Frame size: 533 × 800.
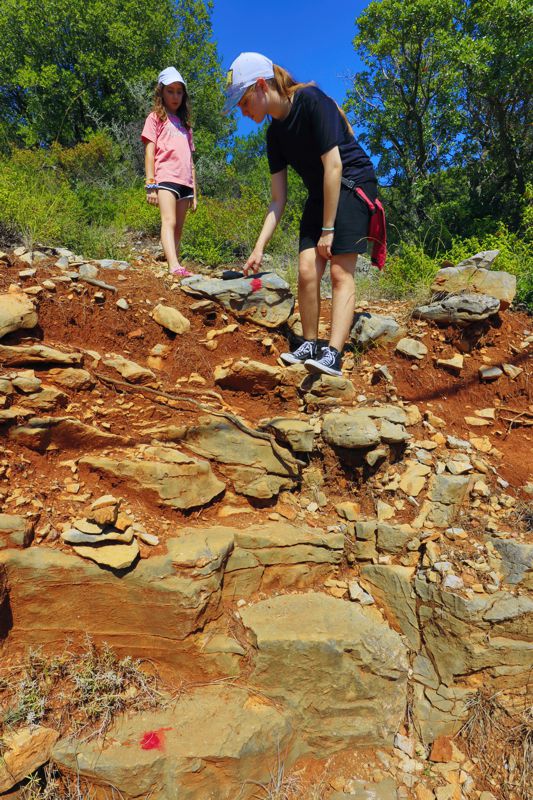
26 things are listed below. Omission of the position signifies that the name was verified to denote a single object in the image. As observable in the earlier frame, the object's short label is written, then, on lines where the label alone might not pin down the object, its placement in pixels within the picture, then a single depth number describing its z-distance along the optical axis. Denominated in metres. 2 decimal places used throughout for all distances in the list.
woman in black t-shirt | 2.81
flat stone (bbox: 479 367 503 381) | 3.57
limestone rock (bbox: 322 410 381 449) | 2.90
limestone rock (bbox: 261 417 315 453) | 2.96
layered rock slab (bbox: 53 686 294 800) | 1.95
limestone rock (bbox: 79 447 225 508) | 2.52
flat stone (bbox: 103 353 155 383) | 2.92
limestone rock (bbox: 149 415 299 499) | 2.82
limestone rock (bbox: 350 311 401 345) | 3.75
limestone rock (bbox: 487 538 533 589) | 2.51
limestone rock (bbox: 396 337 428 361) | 3.69
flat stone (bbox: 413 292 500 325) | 3.69
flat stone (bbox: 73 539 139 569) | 2.19
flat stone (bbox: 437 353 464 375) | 3.61
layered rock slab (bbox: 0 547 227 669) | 2.12
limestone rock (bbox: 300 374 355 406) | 3.28
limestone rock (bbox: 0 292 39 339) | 2.77
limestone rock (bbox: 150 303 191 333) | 3.39
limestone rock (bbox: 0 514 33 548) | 2.16
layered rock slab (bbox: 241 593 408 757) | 2.35
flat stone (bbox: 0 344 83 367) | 2.71
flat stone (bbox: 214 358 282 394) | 3.26
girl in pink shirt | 3.99
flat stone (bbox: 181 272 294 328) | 3.66
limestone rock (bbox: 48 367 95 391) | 2.74
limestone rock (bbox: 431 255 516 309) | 3.89
